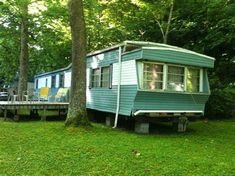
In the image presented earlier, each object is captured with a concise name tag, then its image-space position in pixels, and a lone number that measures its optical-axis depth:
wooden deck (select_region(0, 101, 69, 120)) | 8.08
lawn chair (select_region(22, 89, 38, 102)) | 10.63
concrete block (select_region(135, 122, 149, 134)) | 6.62
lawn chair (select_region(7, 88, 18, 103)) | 9.11
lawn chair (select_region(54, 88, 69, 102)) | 10.64
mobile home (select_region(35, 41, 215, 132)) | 6.41
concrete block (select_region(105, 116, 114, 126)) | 7.68
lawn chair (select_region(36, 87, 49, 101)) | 11.21
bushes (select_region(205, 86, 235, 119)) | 10.00
